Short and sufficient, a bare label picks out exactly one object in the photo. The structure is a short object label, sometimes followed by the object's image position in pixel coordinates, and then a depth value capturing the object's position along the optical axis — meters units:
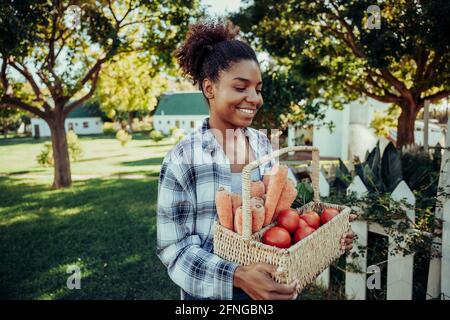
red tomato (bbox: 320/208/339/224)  1.69
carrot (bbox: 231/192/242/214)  1.48
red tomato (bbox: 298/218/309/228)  1.50
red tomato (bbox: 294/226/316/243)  1.46
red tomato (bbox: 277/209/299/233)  1.49
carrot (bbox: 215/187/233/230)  1.44
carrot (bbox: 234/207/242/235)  1.41
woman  1.47
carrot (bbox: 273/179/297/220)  1.60
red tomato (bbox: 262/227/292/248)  1.39
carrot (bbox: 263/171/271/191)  1.67
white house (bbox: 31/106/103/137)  46.84
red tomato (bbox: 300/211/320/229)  1.60
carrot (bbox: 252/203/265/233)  1.44
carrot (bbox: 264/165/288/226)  1.51
